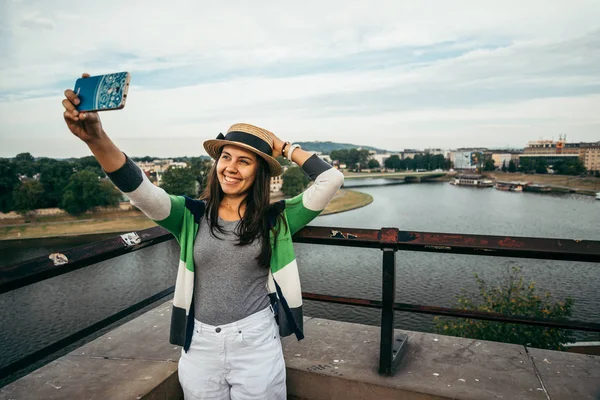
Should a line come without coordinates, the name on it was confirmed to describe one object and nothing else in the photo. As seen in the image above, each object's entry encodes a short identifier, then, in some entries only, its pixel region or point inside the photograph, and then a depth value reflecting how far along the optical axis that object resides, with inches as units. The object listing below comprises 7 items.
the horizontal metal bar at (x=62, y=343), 60.1
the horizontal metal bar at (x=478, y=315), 72.3
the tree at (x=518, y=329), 292.7
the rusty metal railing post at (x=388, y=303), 77.3
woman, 64.8
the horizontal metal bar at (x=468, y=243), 68.4
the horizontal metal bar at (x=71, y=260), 56.8
